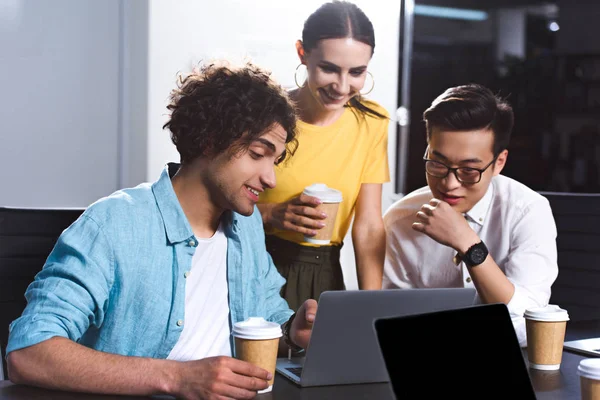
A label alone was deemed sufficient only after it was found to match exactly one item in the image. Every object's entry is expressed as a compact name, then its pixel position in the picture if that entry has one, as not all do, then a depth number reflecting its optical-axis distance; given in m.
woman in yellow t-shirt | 2.21
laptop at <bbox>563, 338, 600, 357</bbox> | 1.52
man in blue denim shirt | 1.15
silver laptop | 1.19
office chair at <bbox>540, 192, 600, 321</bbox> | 2.21
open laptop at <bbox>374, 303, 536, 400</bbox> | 0.82
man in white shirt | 1.94
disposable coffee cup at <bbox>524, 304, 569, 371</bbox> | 1.39
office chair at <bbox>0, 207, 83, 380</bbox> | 1.69
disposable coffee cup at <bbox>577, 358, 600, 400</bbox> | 1.08
